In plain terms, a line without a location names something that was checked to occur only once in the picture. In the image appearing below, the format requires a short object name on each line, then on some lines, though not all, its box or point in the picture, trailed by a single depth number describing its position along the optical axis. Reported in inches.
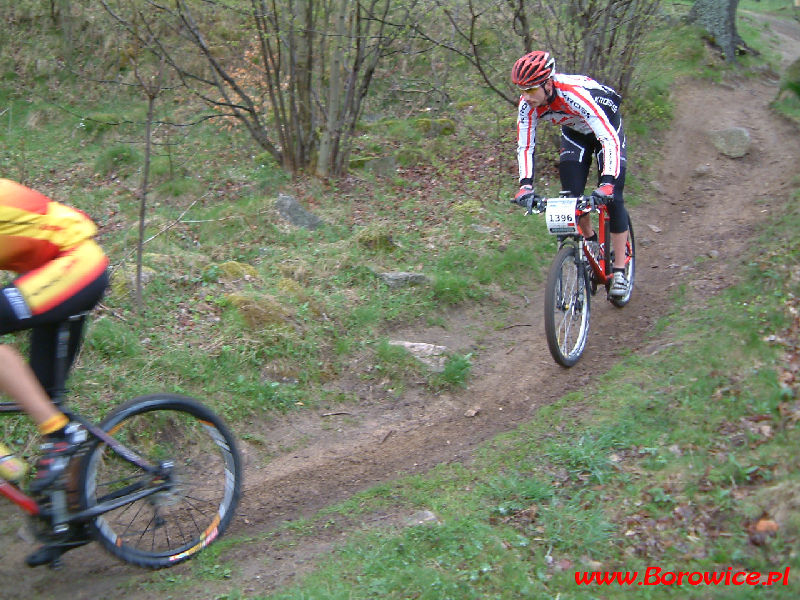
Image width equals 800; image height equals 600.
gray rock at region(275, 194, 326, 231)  320.2
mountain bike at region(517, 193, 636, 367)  206.8
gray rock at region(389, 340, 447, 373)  227.0
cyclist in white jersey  211.6
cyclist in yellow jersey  117.4
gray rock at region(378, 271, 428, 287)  271.6
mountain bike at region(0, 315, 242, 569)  126.9
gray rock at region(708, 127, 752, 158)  431.5
